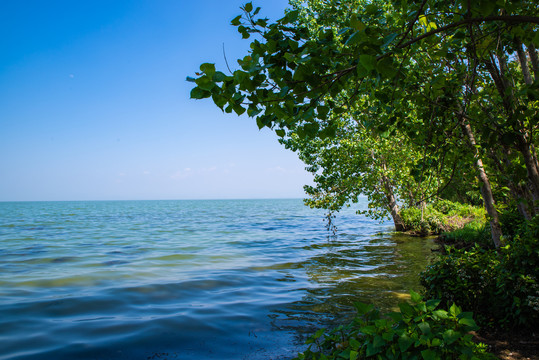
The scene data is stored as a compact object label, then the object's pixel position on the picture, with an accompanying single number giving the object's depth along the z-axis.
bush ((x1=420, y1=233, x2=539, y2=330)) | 4.52
